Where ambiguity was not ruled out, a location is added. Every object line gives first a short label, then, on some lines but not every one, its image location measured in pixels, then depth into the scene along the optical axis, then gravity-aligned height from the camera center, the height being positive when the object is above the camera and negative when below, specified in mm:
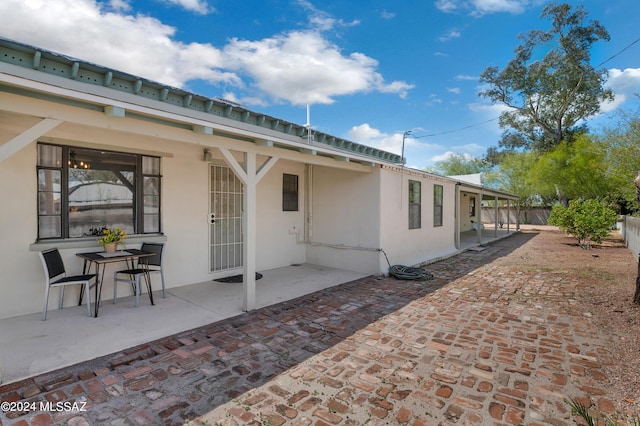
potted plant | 4477 -417
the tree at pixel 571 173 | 17688 +2483
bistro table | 4168 -646
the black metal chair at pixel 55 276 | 3902 -867
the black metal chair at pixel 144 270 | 4645 -902
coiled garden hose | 6680 -1334
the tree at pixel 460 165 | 38375 +5903
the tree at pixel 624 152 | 10719 +2199
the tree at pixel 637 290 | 4733 -1164
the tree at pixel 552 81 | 22219 +9962
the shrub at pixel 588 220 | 11688 -286
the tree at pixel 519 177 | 24812 +2984
